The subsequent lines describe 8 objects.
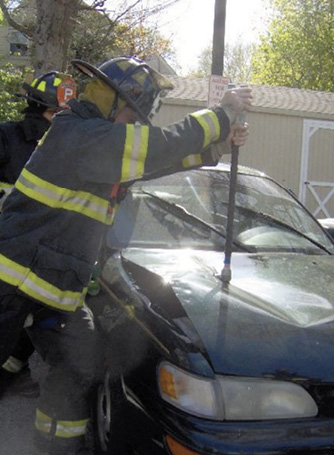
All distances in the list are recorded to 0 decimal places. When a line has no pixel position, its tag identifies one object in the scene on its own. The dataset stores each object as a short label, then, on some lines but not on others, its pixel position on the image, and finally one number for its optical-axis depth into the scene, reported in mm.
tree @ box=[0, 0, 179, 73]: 7059
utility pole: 8875
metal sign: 7738
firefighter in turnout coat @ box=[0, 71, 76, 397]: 3805
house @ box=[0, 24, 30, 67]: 27578
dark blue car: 2057
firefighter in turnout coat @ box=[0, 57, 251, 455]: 2344
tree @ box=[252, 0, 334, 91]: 24344
